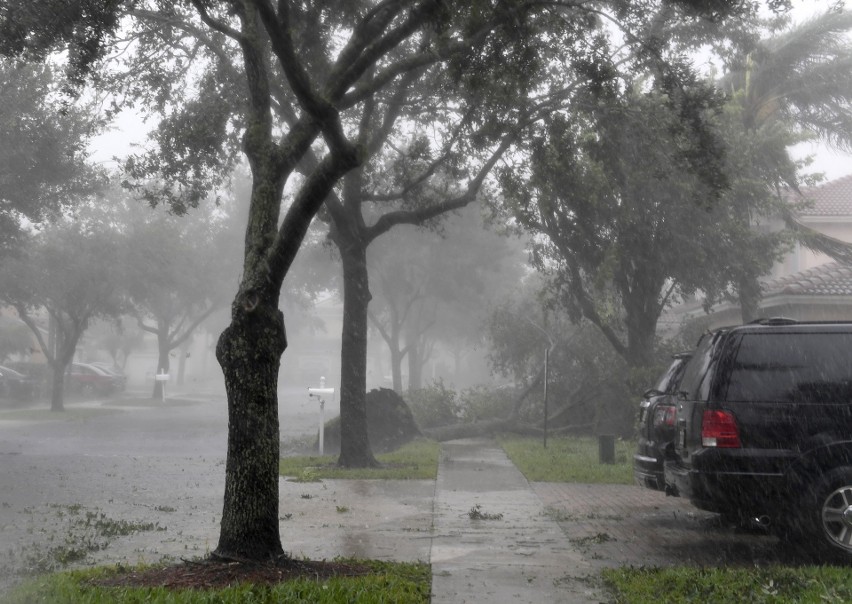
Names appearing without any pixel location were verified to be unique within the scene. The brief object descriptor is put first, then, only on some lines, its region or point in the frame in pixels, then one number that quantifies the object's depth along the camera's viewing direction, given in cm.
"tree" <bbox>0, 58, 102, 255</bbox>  2117
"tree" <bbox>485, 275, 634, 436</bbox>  2350
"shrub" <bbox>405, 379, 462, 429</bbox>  2669
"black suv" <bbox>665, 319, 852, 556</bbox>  781
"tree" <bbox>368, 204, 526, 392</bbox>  3859
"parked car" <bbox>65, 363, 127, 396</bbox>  4356
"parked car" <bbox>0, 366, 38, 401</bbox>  3594
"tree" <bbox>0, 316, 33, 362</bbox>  4550
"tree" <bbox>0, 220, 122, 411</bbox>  3241
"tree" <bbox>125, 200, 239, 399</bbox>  3659
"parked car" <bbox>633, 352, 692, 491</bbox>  974
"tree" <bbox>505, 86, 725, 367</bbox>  1569
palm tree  2092
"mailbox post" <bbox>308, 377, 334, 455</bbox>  1777
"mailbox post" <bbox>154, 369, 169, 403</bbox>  3797
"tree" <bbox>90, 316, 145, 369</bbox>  6419
